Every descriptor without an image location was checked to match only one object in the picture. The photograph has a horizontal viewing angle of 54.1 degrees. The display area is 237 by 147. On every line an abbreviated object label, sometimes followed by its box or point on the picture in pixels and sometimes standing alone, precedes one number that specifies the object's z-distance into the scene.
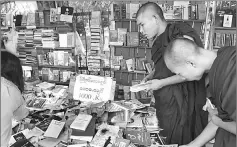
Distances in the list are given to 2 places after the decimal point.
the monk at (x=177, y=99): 2.00
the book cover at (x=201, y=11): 3.84
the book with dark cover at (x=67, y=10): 4.45
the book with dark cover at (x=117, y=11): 4.29
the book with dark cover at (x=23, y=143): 1.54
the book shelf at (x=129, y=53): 4.39
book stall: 2.51
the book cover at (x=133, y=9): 4.20
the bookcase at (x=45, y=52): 4.75
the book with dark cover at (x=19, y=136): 1.66
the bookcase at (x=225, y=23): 3.74
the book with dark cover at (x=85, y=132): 1.60
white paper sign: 1.70
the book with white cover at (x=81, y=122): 1.58
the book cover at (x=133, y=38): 4.26
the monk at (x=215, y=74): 1.09
